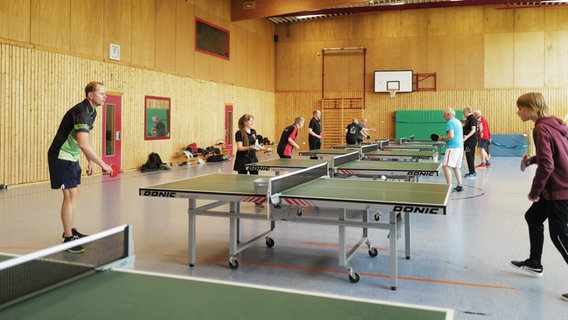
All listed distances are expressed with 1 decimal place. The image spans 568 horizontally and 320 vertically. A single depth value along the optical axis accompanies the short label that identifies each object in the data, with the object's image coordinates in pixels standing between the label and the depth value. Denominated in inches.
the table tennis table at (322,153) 371.2
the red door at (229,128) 788.4
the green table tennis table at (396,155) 363.9
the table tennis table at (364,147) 427.8
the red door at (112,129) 523.8
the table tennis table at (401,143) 543.0
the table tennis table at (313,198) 156.1
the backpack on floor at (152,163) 572.6
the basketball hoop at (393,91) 906.7
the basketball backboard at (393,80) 900.6
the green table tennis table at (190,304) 67.5
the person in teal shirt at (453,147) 363.9
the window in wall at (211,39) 698.8
